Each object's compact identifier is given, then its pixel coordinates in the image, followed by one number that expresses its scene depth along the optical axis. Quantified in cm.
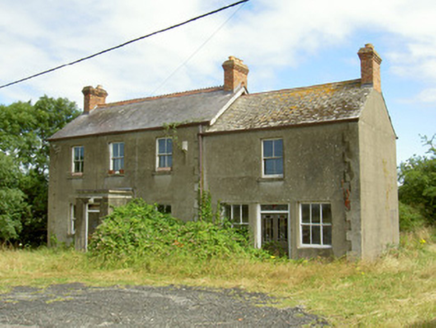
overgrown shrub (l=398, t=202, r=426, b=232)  2603
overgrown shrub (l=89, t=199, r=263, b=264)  1608
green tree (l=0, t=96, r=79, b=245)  2762
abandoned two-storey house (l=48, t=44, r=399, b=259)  1706
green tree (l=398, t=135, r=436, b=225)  2847
